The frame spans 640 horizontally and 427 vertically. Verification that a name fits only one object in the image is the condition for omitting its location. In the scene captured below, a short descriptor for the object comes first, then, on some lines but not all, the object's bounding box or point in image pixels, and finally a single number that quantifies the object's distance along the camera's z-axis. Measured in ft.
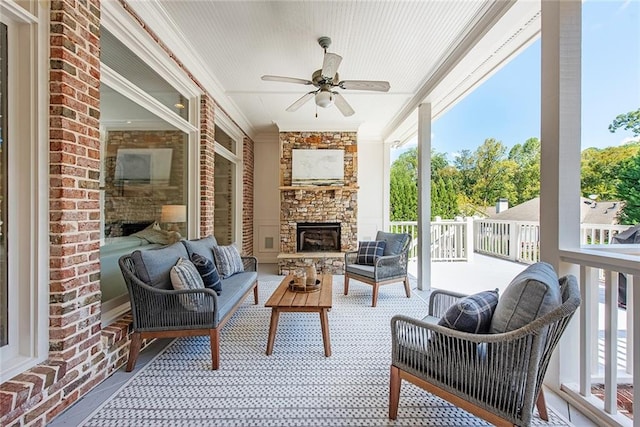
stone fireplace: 18.61
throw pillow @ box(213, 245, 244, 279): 10.52
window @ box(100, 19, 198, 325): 7.73
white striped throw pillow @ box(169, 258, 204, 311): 6.98
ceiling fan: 8.41
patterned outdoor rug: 5.28
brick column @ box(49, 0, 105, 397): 5.50
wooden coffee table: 7.61
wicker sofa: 6.88
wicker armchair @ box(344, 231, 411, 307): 11.84
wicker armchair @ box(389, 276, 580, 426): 3.92
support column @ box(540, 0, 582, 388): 5.72
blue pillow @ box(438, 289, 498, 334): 4.58
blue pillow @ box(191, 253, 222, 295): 8.42
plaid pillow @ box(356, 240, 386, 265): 13.20
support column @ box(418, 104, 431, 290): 13.25
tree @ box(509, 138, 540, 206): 31.94
